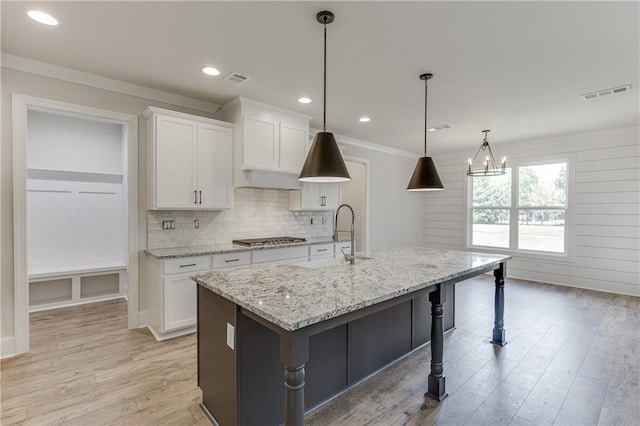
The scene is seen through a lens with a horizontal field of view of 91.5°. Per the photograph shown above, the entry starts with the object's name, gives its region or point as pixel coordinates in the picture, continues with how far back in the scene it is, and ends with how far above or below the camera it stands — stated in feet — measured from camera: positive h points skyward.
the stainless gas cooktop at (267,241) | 12.72 -1.46
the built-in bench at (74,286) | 13.20 -3.63
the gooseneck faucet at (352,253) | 8.39 -1.23
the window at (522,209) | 18.28 +0.00
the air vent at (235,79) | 10.06 +4.26
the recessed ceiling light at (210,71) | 9.57 +4.26
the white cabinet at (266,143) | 12.35 +2.68
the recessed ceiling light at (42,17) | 6.91 +4.28
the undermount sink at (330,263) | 8.29 -1.53
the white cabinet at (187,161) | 10.81 +1.69
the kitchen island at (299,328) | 4.62 -2.26
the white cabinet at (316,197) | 15.24 +0.56
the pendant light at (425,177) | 9.99 +1.01
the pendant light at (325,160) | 7.06 +1.11
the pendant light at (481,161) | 20.49 +3.21
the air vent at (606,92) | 10.97 +4.27
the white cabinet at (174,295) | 10.28 -2.99
